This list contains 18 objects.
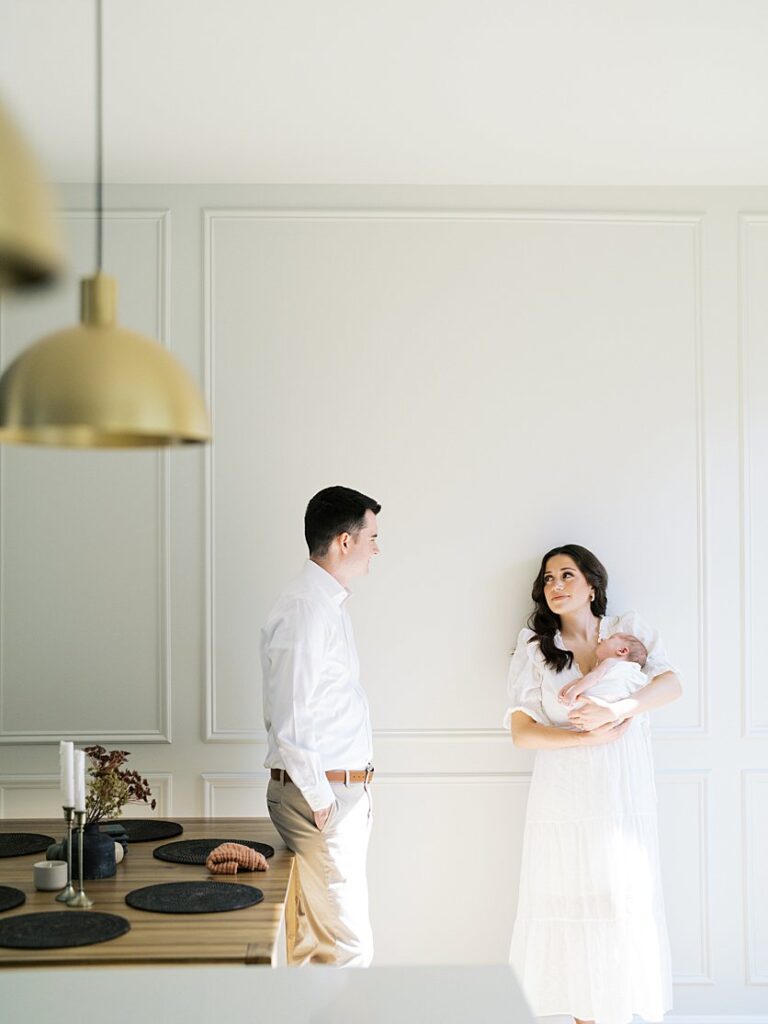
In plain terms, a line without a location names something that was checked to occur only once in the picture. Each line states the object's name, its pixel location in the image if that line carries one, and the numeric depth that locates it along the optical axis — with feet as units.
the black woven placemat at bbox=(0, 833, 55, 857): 9.61
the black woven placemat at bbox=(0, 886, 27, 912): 7.75
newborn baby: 11.34
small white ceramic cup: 8.29
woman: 11.37
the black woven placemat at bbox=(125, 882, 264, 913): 7.73
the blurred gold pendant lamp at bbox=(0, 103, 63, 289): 2.47
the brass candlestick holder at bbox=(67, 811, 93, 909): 7.81
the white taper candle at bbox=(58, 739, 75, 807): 8.02
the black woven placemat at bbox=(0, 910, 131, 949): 6.89
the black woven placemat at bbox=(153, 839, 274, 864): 9.19
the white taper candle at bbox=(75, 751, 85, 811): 8.04
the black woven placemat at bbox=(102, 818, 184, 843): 10.08
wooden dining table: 6.71
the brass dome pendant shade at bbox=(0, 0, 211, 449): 4.53
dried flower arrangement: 9.05
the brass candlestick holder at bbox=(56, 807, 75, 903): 7.88
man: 10.07
